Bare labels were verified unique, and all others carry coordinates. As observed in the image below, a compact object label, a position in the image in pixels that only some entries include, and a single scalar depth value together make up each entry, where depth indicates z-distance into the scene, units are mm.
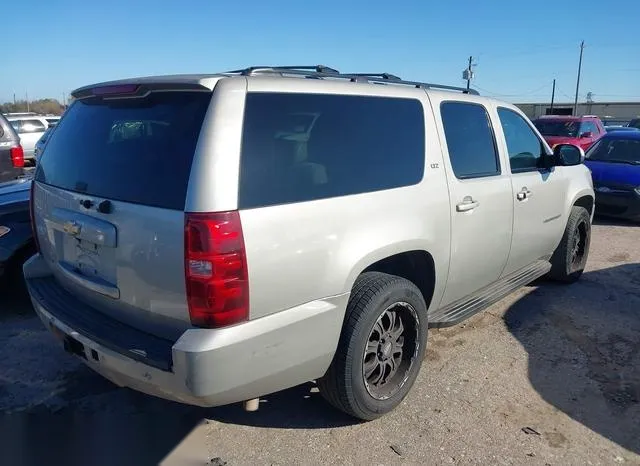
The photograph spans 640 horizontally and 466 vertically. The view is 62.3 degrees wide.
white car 15617
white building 56344
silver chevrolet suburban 2275
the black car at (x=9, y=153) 7407
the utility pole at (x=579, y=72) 54150
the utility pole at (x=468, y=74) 30516
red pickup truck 14695
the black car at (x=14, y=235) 4238
